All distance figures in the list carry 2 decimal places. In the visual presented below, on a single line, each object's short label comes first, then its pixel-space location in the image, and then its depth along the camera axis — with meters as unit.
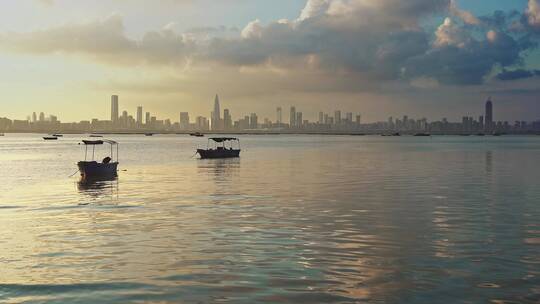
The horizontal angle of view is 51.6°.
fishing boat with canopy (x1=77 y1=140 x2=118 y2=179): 64.12
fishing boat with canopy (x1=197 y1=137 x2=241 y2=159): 114.10
